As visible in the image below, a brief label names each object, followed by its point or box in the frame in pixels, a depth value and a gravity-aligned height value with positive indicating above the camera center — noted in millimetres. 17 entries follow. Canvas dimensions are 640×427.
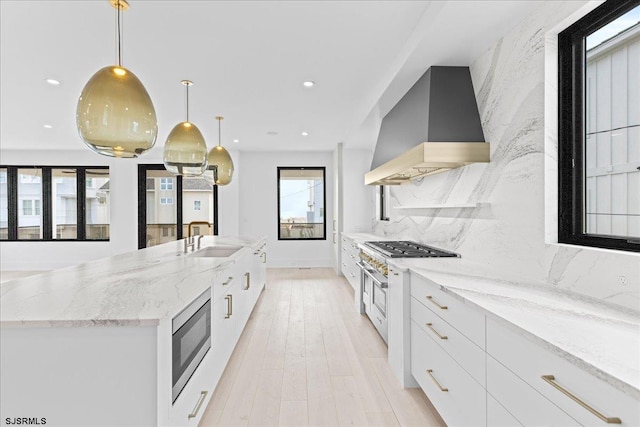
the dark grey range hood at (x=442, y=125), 2543 +719
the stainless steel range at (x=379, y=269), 2962 -549
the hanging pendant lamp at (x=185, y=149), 2951 +569
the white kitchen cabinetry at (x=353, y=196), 6621 +351
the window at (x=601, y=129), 1578 +432
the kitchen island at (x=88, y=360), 1267 -553
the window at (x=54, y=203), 7488 +262
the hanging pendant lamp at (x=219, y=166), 4227 +601
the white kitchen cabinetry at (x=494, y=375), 925 -590
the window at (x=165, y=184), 7750 +694
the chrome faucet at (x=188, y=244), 3462 -334
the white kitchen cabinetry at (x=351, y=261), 4427 -710
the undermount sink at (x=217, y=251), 3511 -395
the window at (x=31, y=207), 7535 +172
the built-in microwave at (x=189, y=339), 1528 -640
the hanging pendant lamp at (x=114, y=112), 1774 +548
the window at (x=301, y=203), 7914 +261
